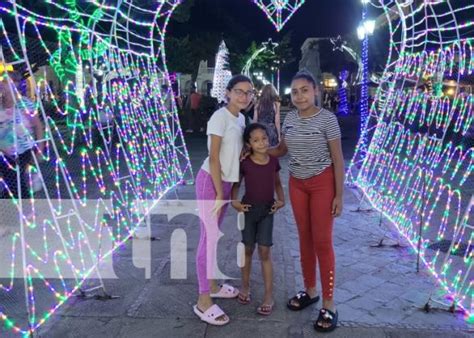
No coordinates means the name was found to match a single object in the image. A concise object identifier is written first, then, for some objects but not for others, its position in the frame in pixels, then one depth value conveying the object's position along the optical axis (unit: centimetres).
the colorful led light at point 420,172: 422
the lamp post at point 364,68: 959
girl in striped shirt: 297
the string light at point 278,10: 702
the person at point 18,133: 335
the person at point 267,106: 595
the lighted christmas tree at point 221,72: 2827
